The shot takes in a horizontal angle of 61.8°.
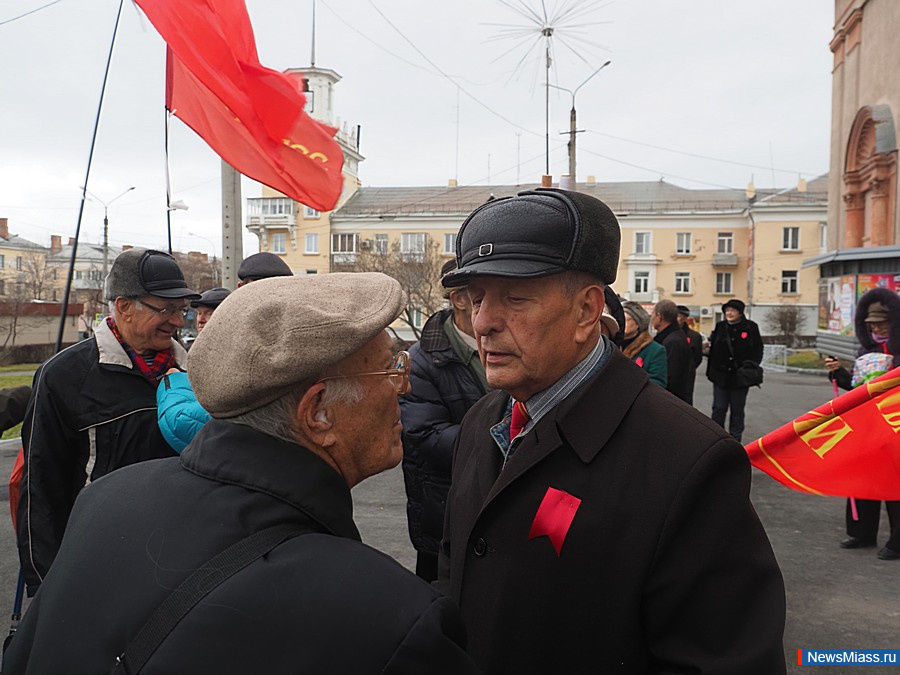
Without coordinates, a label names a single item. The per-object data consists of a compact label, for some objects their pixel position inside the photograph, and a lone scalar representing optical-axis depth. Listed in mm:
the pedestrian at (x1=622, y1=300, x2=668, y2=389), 6160
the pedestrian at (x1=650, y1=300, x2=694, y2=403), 8055
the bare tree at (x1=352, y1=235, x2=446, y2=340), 35219
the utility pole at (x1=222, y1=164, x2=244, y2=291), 7348
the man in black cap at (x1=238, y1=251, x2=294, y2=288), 5355
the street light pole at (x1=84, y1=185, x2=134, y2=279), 28552
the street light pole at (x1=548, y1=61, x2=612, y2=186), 18984
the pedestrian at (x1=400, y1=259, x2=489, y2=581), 3438
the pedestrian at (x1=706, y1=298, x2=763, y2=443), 9031
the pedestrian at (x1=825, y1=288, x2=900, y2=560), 5645
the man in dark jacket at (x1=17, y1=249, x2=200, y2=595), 3203
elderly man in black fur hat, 1517
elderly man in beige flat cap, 1114
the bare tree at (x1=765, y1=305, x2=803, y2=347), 40094
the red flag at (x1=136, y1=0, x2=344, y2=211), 5008
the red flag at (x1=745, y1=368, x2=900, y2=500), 3176
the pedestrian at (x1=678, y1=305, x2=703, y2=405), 9914
